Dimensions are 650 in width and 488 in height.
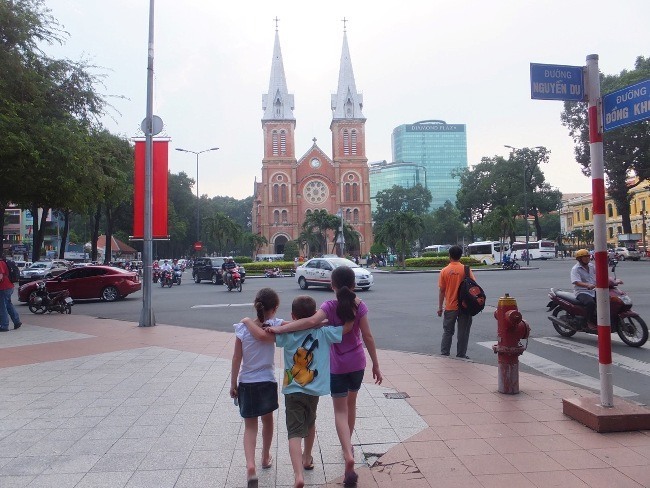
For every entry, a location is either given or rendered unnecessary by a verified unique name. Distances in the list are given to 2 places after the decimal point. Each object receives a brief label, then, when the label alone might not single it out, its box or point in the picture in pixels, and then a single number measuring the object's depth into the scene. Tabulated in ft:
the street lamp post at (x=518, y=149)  210.28
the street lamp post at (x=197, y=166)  164.27
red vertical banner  44.50
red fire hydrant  20.25
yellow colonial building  210.59
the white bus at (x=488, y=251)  174.05
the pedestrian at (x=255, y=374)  12.71
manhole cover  20.48
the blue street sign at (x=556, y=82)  17.21
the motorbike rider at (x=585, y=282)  31.40
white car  72.74
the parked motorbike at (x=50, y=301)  53.11
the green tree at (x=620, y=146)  146.61
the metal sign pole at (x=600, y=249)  16.72
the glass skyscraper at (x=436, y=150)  552.00
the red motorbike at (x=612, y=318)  29.86
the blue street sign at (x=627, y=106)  15.66
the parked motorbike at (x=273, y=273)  127.60
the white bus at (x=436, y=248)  242.58
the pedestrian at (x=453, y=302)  26.66
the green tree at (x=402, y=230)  138.72
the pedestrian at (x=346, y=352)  13.10
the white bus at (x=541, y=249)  203.00
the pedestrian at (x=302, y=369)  12.32
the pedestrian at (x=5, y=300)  39.11
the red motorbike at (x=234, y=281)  77.10
